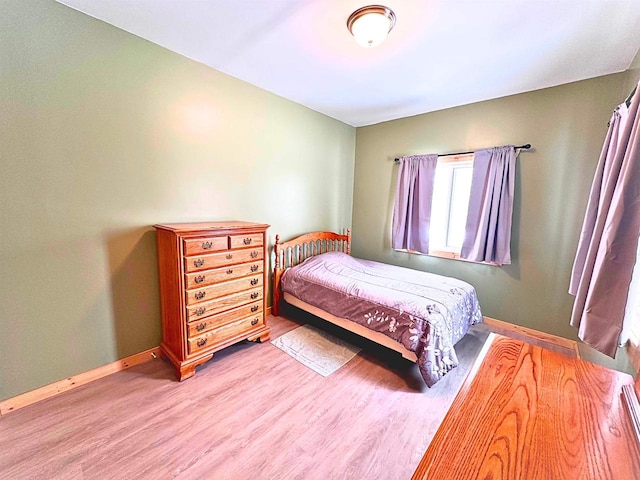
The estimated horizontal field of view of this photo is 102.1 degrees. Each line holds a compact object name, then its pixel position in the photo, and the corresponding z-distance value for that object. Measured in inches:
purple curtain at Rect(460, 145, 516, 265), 103.0
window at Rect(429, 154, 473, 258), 120.5
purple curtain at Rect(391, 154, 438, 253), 124.6
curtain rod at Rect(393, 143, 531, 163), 99.5
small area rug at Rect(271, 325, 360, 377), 84.3
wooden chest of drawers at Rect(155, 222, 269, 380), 73.4
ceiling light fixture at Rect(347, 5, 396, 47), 59.9
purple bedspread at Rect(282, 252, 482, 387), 74.0
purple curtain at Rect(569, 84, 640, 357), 45.5
